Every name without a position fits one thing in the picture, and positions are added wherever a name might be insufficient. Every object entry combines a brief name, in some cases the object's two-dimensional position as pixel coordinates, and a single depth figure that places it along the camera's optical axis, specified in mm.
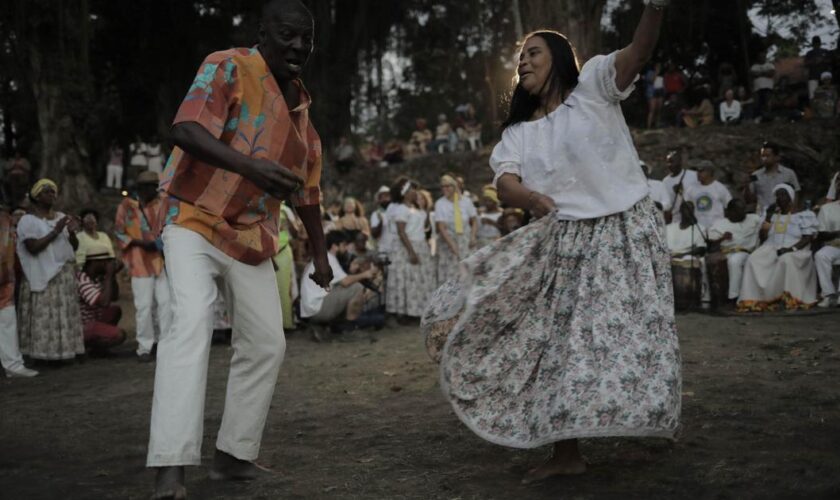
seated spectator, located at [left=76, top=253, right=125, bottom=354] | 9961
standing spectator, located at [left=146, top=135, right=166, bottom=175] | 23938
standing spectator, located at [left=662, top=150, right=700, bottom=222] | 12227
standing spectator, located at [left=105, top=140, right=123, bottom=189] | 24266
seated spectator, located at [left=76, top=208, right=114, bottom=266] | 10820
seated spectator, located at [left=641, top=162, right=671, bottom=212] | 12188
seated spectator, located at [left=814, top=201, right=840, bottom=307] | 10289
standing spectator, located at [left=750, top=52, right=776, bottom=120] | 18516
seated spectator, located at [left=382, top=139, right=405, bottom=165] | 24359
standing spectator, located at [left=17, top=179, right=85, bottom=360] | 8984
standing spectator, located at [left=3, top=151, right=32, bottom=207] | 14479
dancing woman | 3543
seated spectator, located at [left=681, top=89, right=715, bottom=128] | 19575
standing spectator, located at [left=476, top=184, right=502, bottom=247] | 12914
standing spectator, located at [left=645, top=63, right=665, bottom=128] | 20562
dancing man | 3420
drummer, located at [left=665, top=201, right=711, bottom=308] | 11344
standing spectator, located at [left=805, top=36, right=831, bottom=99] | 18031
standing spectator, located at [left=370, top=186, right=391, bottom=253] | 12608
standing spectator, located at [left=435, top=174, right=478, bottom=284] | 12211
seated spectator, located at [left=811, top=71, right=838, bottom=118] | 18203
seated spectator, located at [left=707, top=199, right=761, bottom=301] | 11250
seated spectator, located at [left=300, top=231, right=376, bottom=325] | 10672
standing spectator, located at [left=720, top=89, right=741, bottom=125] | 19016
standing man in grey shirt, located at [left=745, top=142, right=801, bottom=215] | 12359
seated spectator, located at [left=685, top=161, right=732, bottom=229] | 12141
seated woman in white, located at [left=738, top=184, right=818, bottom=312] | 10617
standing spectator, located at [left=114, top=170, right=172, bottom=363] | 9375
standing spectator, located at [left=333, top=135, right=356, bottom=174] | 23734
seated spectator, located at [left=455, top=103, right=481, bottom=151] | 23578
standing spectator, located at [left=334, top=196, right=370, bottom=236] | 12438
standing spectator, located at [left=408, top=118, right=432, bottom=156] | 25141
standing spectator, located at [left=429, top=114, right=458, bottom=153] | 24172
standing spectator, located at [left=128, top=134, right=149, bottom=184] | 24516
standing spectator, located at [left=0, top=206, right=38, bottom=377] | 8406
